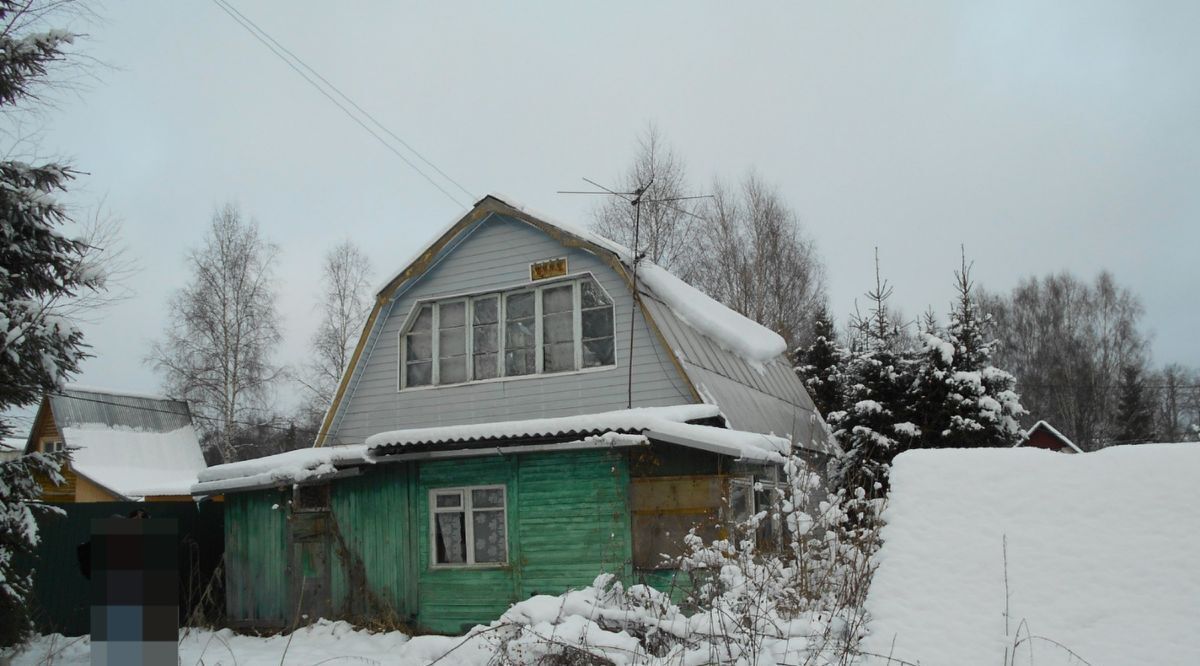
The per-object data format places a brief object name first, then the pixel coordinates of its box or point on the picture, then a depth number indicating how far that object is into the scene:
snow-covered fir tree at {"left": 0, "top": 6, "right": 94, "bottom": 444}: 8.81
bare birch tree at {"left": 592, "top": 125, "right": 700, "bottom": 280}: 26.67
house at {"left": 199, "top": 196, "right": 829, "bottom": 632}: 10.96
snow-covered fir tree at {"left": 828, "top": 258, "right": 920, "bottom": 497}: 15.82
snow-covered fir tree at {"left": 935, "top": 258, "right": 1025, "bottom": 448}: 15.37
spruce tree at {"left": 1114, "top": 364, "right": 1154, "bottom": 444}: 33.14
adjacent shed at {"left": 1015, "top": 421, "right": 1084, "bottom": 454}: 21.33
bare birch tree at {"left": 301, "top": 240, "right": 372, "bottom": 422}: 30.89
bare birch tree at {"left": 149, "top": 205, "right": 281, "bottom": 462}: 28.84
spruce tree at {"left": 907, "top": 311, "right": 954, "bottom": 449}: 15.57
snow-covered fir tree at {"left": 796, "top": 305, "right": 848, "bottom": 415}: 22.59
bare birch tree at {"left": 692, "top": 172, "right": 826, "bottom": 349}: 28.33
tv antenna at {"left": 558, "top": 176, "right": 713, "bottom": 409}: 12.53
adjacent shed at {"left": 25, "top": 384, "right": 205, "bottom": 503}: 26.16
